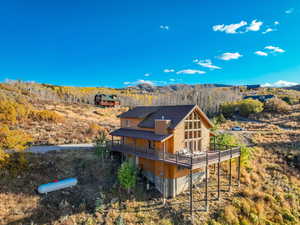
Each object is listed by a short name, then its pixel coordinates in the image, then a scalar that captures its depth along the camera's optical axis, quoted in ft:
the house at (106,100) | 263.08
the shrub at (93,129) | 114.42
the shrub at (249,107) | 187.52
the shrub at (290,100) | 231.18
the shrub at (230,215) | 52.06
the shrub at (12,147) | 55.36
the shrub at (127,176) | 57.36
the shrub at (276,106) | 191.93
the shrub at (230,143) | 74.90
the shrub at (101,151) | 74.49
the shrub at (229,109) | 200.03
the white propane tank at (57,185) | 51.08
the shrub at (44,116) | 119.85
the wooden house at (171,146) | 55.98
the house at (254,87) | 447.75
